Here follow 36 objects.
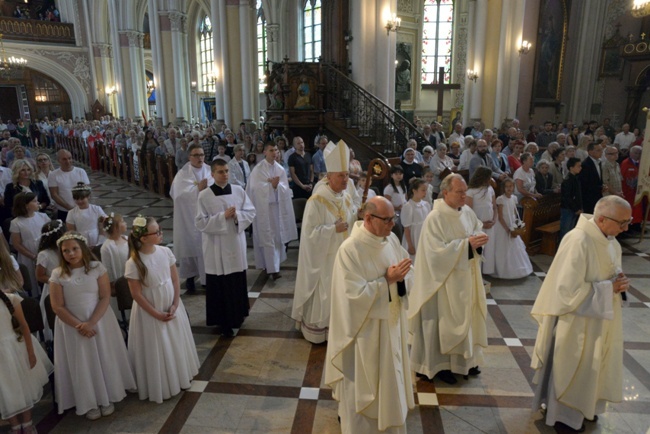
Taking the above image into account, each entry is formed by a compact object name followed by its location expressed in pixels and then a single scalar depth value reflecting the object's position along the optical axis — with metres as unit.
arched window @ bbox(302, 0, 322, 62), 23.81
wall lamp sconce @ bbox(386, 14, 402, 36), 11.97
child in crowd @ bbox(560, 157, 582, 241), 6.95
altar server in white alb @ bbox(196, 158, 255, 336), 4.92
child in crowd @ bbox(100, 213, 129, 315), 4.40
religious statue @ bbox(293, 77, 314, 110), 11.76
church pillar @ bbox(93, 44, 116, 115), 29.95
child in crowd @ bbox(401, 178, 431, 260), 6.07
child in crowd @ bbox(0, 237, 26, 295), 3.50
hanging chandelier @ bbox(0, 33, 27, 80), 26.41
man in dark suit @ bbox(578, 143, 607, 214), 7.36
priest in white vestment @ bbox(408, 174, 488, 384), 3.81
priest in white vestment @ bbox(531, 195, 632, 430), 3.17
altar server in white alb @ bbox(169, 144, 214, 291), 6.09
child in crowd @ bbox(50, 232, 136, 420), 3.51
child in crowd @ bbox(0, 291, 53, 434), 3.32
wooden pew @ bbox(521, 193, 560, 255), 7.71
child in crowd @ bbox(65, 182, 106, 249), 5.18
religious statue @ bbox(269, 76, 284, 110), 11.88
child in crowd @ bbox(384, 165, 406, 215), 6.83
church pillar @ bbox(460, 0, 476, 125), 16.00
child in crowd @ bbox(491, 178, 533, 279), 6.71
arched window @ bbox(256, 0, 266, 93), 27.40
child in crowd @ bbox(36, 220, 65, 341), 4.16
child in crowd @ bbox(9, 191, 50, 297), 5.00
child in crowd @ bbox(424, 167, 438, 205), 6.65
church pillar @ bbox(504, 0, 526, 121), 14.97
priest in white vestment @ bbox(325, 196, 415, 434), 2.87
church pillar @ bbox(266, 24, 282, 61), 24.81
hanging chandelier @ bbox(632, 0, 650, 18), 9.39
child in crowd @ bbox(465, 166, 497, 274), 5.78
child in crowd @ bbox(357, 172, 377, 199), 6.08
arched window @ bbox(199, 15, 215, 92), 32.41
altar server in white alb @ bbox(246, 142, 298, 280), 6.63
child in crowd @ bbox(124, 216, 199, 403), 3.73
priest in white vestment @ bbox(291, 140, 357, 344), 4.68
